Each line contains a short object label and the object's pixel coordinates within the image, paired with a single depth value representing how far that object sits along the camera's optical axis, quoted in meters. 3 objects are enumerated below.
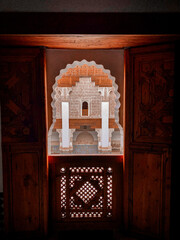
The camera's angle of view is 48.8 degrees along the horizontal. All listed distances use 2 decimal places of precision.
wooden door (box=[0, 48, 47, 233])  2.27
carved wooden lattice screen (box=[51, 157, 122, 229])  2.58
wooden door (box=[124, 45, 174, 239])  2.21
